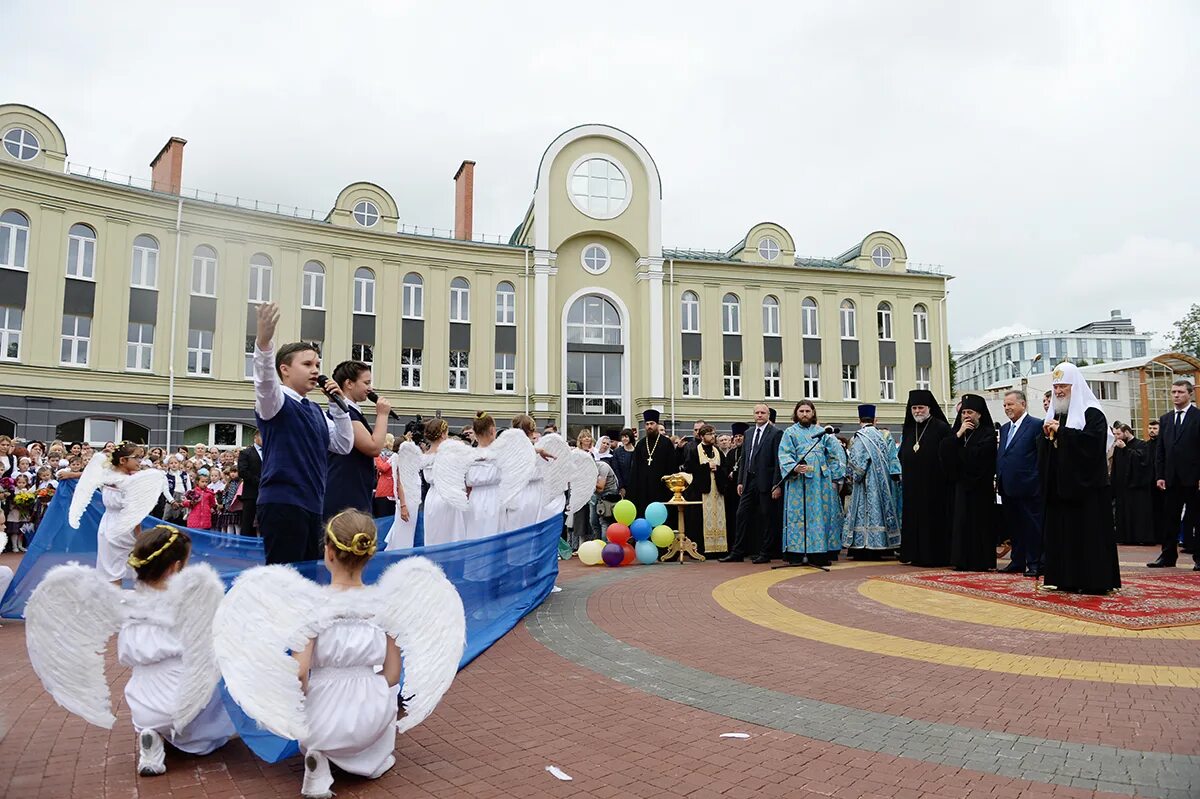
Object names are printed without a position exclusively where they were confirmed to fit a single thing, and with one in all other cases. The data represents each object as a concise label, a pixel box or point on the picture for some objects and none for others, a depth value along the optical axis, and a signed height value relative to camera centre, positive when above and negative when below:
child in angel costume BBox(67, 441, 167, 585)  7.88 -0.41
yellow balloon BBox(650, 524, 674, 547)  11.94 -1.09
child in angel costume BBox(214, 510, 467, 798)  3.35 -0.84
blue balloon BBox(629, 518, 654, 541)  11.82 -0.99
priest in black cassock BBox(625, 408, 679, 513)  13.52 -0.06
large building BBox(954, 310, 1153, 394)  121.38 +18.97
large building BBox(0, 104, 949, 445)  26.48 +6.69
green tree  50.72 +8.66
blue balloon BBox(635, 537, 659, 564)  11.76 -1.32
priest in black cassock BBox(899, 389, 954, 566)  11.19 -0.35
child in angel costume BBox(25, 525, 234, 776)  3.56 -0.85
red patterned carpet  6.91 -1.36
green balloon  12.23 -0.74
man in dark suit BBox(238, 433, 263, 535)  10.65 -0.22
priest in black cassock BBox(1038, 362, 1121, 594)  7.96 -0.37
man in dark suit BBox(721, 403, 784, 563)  11.95 -0.47
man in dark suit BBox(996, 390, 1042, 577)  9.81 -0.11
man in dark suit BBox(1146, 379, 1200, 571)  10.44 -0.01
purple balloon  11.45 -1.31
